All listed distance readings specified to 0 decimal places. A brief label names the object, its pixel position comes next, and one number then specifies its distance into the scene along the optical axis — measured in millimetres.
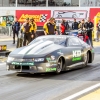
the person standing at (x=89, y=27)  20094
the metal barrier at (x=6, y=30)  32531
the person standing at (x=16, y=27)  22328
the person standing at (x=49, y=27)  16900
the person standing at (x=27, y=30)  16938
